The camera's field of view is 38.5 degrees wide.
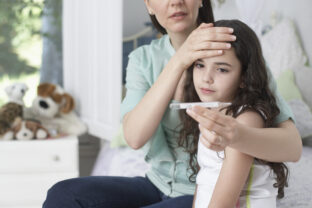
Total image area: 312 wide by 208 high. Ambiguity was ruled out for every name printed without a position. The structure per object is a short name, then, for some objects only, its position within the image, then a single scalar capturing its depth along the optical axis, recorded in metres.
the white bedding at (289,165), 1.38
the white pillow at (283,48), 2.73
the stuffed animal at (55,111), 2.76
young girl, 0.94
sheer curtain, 2.48
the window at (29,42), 3.10
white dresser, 2.51
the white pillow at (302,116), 2.17
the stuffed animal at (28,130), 2.53
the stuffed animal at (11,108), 2.56
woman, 0.94
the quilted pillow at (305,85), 2.48
